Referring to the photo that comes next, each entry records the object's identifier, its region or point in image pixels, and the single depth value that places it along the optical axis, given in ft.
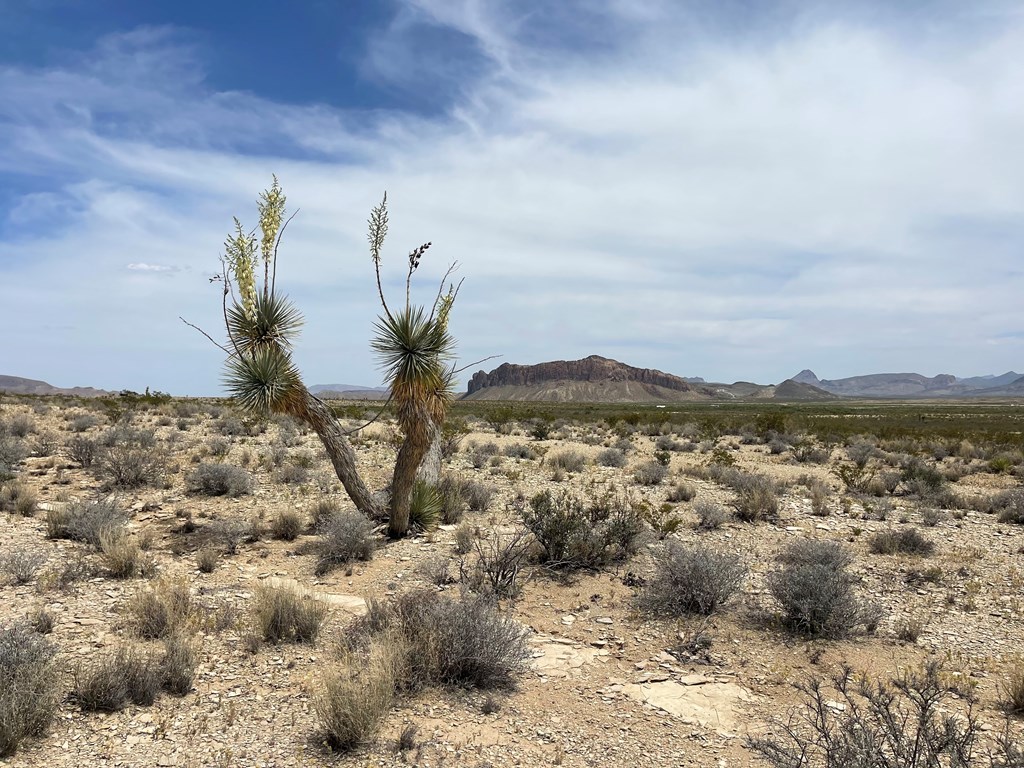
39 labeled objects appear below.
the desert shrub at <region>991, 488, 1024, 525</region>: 40.09
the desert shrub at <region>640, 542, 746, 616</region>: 24.03
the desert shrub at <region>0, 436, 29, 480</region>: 43.86
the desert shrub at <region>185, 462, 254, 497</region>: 40.96
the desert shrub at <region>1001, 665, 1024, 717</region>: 16.79
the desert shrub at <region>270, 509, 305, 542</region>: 32.71
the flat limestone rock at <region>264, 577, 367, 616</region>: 23.18
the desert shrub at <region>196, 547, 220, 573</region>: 26.89
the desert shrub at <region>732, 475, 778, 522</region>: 38.75
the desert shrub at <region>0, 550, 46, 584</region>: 23.58
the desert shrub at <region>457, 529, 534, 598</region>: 25.48
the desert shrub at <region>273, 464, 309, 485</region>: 44.85
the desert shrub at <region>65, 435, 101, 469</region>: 45.91
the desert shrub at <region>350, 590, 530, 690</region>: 17.93
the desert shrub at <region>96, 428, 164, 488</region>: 41.06
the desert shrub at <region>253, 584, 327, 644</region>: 20.07
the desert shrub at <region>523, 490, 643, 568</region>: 29.14
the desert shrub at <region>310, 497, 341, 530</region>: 34.51
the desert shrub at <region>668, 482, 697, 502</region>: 44.09
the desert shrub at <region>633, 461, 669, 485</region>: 50.06
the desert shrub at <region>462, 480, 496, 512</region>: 40.01
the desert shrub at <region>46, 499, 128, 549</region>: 29.09
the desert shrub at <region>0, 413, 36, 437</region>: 58.44
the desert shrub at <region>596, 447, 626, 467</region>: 60.95
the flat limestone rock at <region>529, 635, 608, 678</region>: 19.71
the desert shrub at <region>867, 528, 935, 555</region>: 32.27
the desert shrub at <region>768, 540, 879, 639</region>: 22.11
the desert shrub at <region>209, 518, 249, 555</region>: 30.35
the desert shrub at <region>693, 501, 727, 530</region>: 36.55
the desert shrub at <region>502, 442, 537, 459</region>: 64.88
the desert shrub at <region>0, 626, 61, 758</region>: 13.61
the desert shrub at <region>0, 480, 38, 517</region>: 33.68
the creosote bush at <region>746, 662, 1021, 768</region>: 10.85
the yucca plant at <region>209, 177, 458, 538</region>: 30.37
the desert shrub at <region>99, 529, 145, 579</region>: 24.99
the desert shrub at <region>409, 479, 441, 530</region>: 34.81
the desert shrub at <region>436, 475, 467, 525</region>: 37.06
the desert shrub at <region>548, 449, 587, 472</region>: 56.40
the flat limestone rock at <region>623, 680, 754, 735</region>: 16.80
